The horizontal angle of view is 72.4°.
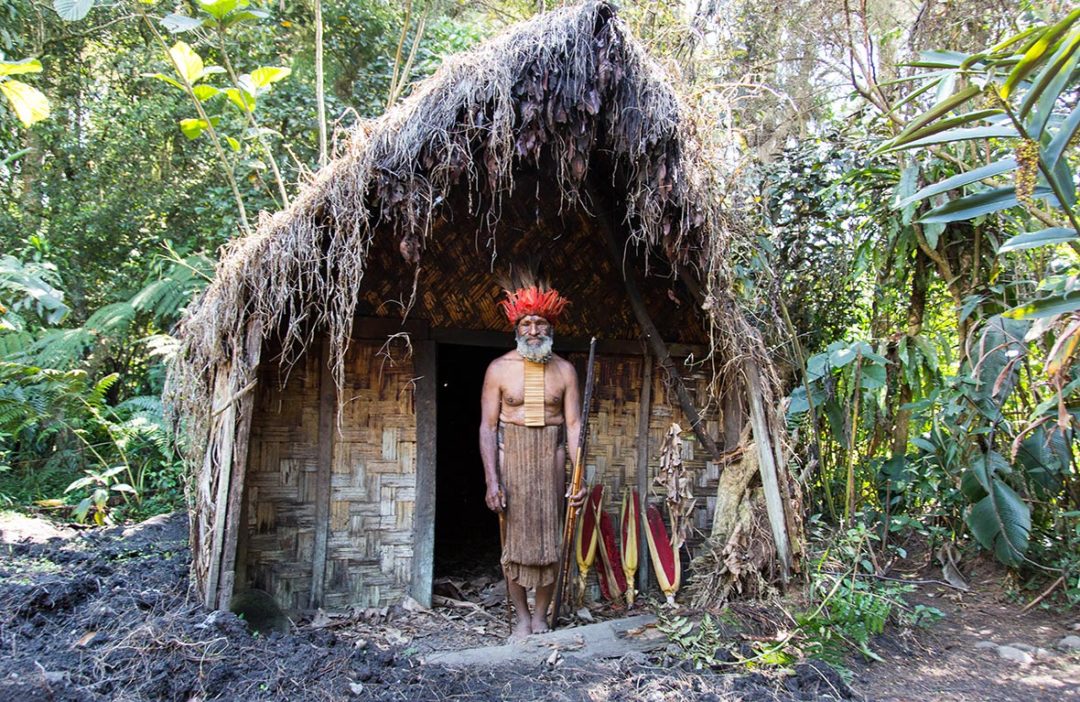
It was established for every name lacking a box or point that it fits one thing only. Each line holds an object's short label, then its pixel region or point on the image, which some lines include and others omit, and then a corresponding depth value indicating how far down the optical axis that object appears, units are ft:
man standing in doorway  12.67
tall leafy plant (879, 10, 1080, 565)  6.23
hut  11.61
